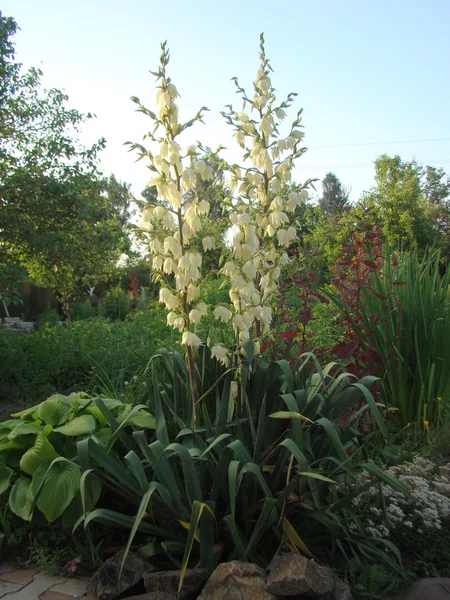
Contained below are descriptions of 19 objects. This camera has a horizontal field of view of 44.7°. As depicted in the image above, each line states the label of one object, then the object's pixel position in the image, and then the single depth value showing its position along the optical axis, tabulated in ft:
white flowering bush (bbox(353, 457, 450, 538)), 8.14
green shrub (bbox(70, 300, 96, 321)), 50.03
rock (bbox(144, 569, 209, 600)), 7.06
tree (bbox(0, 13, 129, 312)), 19.63
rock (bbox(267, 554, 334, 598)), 6.57
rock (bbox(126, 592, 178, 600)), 6.86
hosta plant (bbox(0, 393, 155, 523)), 8.39
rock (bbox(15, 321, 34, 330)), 37.96
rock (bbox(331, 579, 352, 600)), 6.70
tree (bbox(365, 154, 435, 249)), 61.77
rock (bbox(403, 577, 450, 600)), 6.73
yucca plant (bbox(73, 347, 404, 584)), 7.56
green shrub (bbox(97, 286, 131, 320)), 51.47
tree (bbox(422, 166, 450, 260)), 99.09
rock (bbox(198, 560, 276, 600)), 6.52
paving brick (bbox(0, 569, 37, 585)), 7.93
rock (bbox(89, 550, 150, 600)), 7.21
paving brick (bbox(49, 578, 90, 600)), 7.54
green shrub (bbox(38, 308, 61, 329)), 43.06
